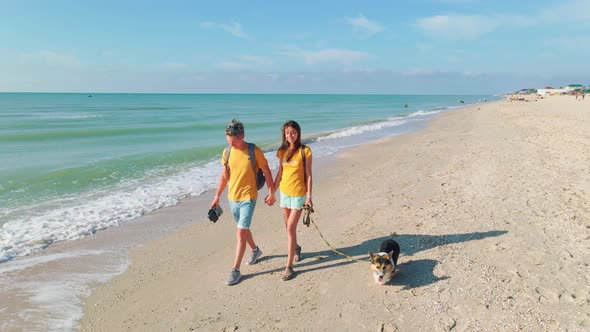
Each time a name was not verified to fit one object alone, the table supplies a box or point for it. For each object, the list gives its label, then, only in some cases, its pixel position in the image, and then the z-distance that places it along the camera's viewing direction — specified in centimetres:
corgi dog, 416
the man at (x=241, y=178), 435
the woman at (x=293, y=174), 438
